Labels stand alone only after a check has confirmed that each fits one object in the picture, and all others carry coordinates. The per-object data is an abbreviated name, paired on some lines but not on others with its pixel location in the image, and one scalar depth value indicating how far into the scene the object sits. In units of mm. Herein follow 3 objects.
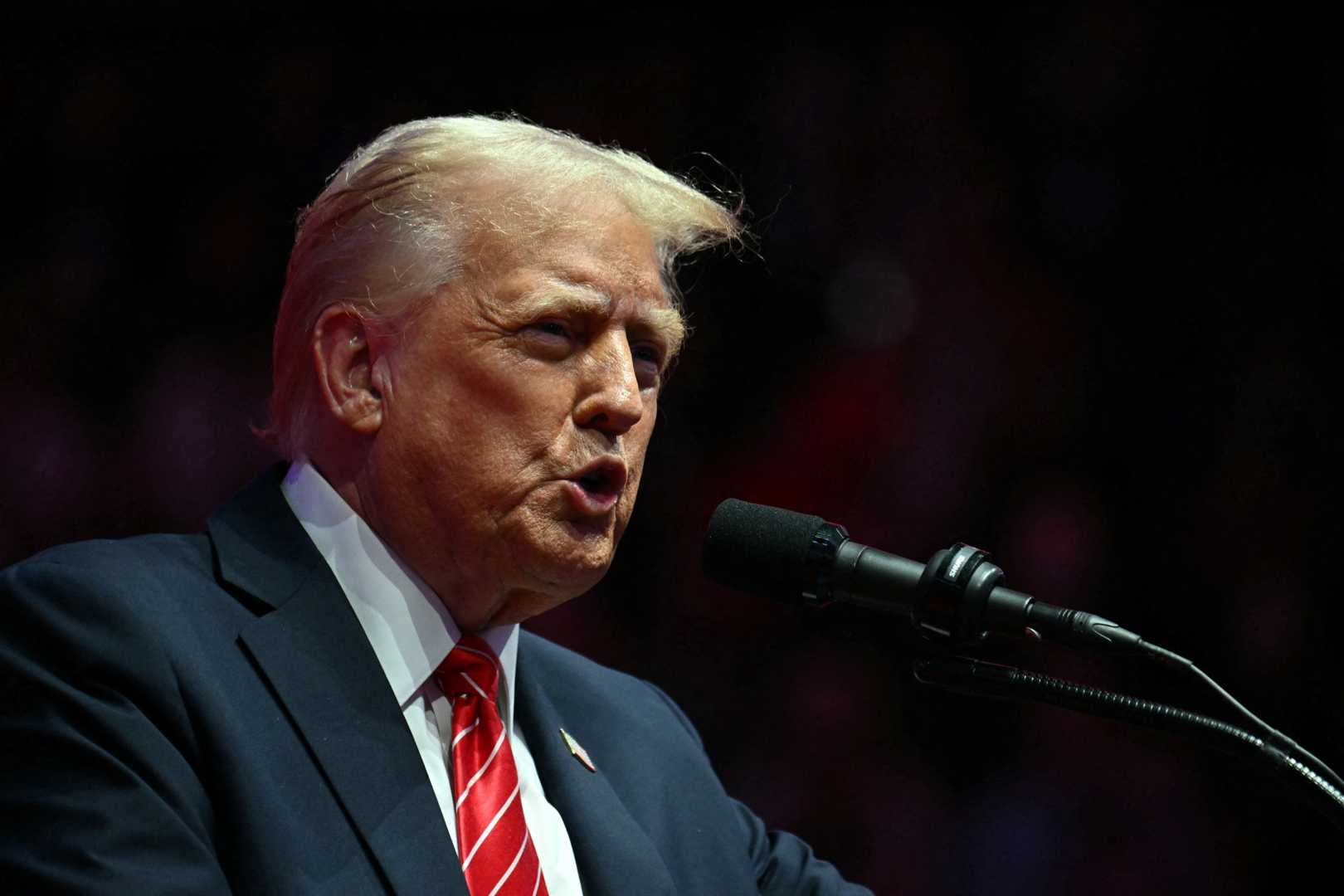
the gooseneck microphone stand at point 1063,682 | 4361
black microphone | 4373
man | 4426
